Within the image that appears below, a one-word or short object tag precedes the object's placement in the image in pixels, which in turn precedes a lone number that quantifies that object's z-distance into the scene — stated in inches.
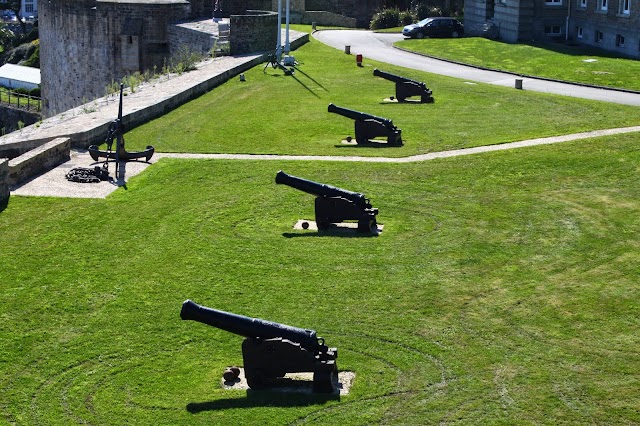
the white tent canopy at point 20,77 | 3228.3
